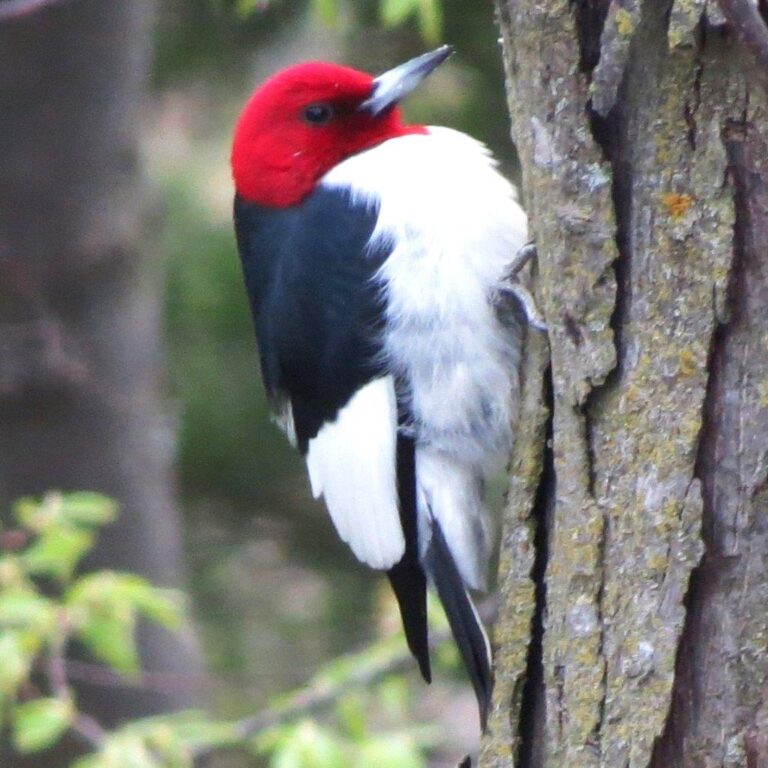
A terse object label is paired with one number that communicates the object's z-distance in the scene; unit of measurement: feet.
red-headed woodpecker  14.87
